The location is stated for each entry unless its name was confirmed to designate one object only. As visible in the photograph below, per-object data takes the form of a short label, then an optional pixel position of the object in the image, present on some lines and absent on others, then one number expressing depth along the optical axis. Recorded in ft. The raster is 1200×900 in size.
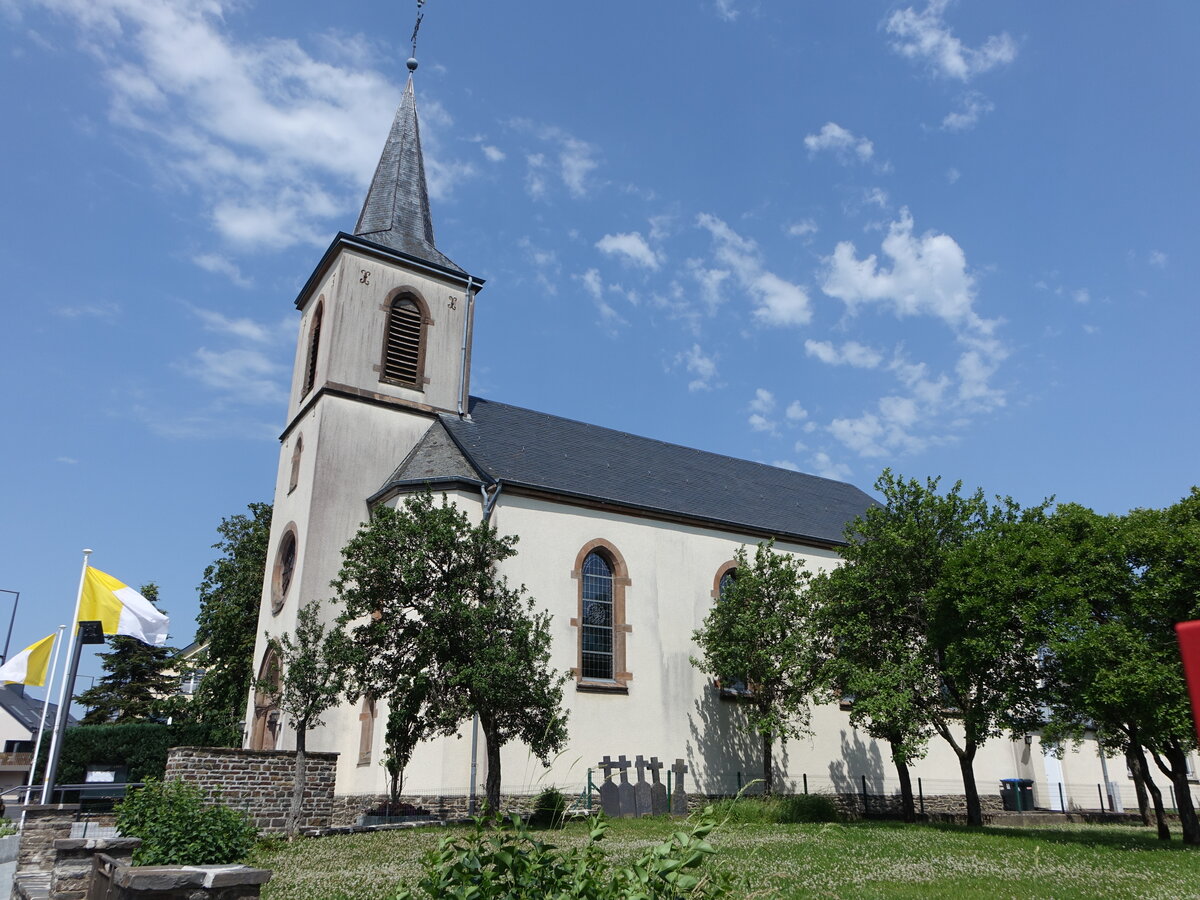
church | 74.02
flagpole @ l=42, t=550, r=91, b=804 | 46.44
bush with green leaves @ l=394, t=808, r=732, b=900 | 12.59
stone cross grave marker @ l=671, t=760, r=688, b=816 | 69.31
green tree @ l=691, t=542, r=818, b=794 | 73.67
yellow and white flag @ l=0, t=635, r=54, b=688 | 58.39
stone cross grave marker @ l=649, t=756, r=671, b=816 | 68.18
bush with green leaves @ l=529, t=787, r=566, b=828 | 55.01
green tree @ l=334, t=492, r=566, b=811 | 57.67
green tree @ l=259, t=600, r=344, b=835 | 56.13
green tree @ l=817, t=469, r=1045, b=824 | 58.49
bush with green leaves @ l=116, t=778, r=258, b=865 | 29.81
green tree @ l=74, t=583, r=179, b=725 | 133.18
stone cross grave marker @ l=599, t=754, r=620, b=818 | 65.72
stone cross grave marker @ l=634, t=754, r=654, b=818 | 67.31
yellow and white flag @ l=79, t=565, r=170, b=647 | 54.80
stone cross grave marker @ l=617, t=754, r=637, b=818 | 66.59
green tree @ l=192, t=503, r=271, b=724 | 97.81
